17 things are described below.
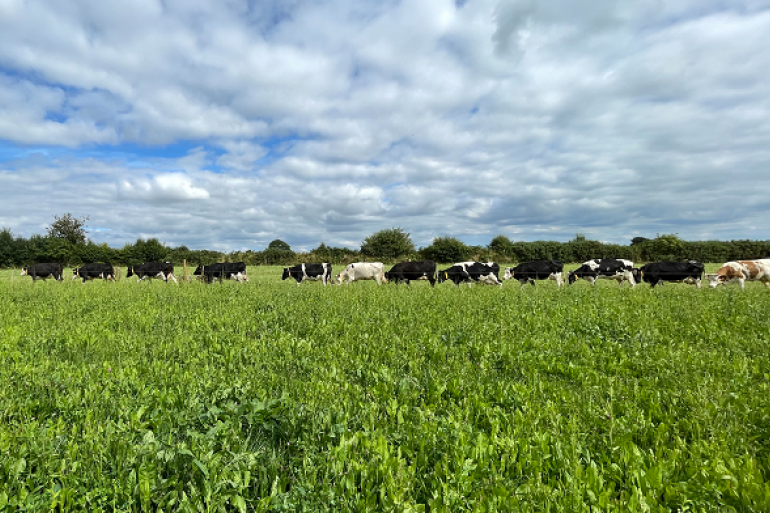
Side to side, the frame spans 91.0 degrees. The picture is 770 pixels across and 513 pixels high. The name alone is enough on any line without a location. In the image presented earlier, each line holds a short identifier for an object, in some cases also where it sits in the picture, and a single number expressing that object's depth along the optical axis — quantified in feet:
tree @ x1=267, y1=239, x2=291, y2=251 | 366.12
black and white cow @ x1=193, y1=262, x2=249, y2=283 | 94.90
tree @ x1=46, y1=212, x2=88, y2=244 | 253.03
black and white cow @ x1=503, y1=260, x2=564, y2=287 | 80.64
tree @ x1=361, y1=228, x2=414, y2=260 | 203.72
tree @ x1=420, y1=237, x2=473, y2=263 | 184.75
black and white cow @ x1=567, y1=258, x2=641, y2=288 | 77.71
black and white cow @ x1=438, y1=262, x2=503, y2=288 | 80.74
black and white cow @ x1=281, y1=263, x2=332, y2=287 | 92.02
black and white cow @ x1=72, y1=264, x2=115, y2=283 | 104.88
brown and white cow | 64.80
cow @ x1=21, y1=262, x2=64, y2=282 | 105.29
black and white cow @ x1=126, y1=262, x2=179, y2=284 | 101.76
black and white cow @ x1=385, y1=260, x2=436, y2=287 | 84.79
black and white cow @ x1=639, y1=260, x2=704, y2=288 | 72.54
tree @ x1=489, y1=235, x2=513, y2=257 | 187.52
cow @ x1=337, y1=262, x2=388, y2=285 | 88.38
